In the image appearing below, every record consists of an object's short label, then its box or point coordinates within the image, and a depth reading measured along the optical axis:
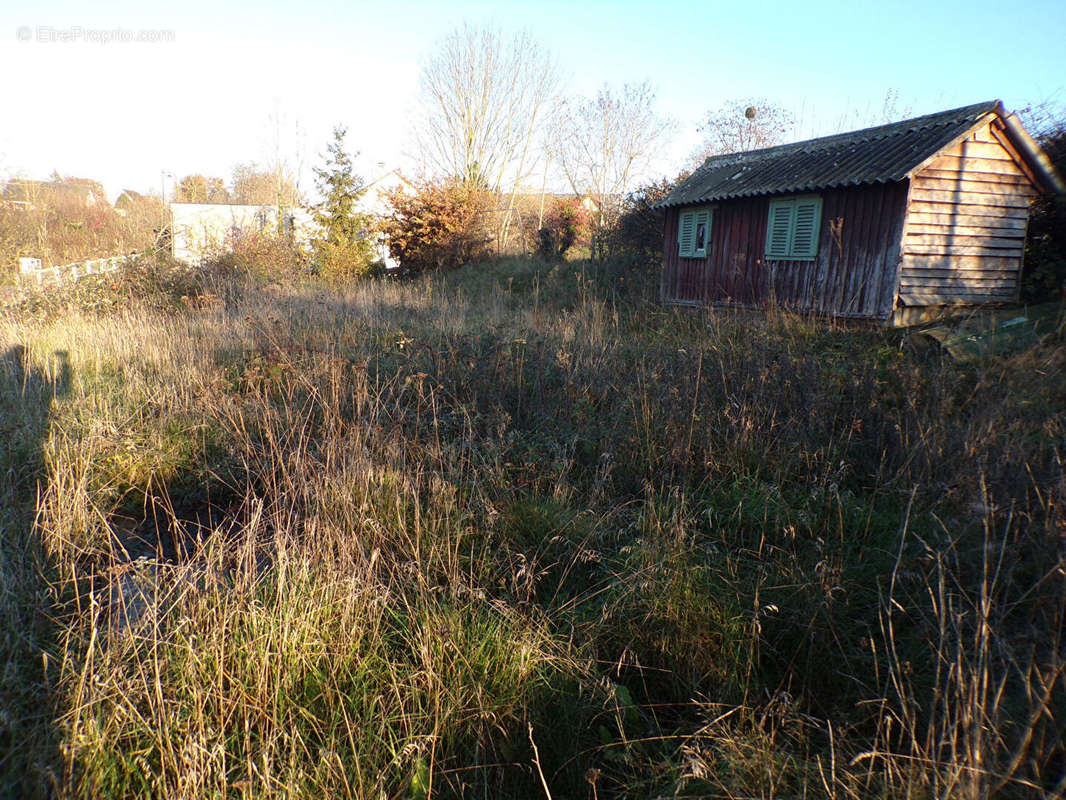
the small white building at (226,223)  14.48
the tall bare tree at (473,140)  26.45
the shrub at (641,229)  15.82
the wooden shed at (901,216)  9.07
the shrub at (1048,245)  9.92
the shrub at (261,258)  12.87
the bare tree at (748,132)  24.59
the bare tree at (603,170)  27.22
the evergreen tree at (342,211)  18.52
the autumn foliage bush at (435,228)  20.95
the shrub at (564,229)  20.75
